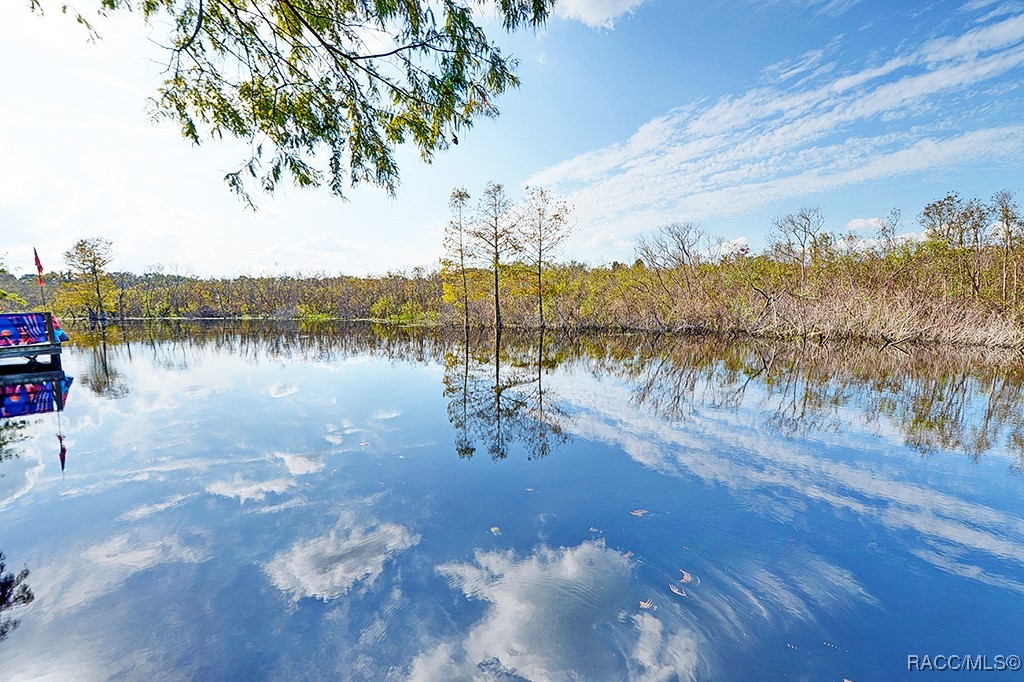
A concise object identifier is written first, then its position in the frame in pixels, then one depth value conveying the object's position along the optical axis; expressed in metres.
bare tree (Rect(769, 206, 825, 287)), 22.41
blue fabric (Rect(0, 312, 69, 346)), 11.91
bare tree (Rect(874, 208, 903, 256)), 20.83
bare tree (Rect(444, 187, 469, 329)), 25.09
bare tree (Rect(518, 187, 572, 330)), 24.09
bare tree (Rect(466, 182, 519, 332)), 24.42
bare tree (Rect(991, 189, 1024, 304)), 17.59
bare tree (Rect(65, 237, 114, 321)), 38.12
